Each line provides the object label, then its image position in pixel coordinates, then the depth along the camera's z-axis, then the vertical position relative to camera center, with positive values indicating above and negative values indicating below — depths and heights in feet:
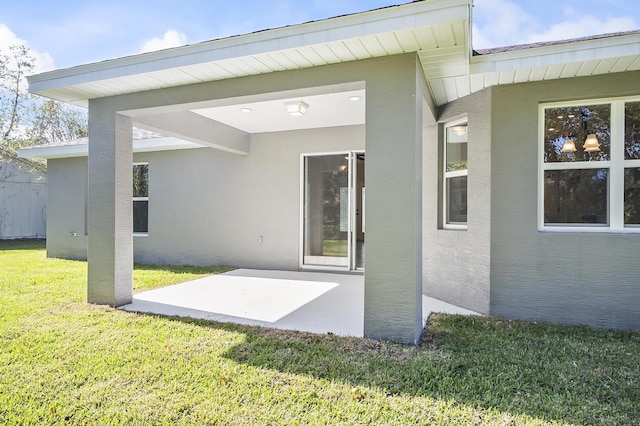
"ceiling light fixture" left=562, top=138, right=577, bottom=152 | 15.60 +2.80
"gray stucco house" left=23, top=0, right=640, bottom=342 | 12.80 +3.06
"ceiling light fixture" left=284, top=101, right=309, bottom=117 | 19.54 +5.56
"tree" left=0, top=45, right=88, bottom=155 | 59.62 +17.69
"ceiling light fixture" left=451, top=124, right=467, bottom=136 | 18.70 +4.17
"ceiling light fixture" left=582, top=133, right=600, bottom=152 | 15.30 +2.82
